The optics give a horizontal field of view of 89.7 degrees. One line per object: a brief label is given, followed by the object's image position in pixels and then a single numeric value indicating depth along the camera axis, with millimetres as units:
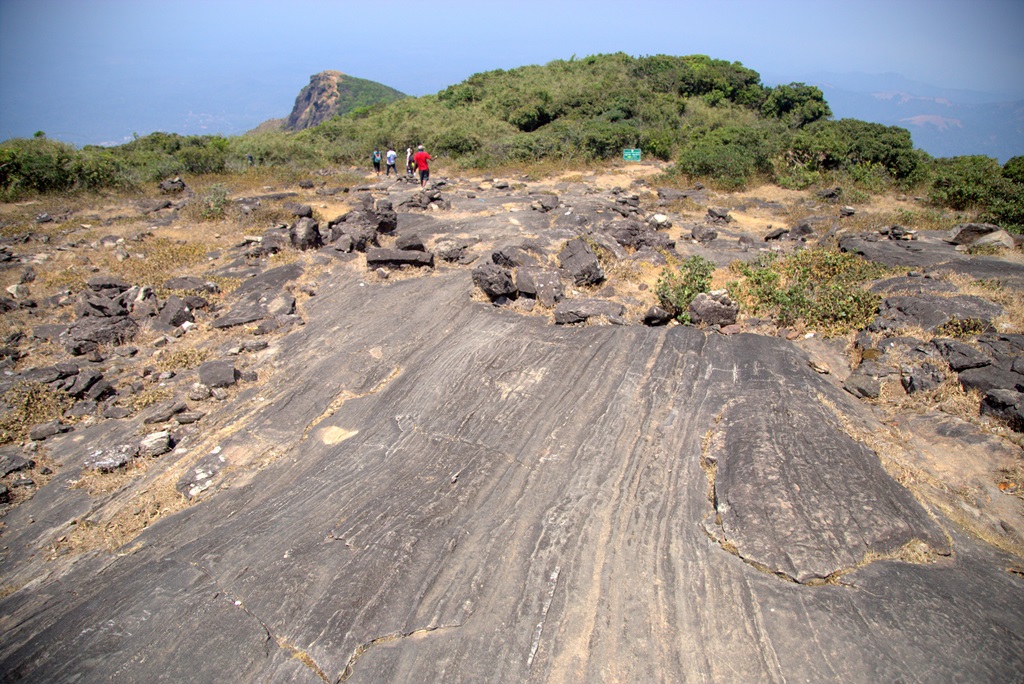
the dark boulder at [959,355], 6680
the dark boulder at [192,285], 11031
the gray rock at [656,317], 8648
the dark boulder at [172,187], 20047
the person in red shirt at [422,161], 19734
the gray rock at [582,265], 10203
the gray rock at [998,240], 11516
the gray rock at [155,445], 6508
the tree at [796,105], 31484
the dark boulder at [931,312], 7898
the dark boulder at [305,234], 13094
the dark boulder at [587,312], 8656
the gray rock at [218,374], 7805
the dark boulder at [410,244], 12375
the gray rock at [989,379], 6219
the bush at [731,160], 21531
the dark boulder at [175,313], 9820
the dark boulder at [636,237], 13016
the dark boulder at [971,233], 12219
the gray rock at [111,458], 6270
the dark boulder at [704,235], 14469
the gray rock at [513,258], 10562
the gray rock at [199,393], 7578
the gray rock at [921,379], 6527
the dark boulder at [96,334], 8922
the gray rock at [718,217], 17000
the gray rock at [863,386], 6660
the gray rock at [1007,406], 5754
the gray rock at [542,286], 9305
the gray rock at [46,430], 6965
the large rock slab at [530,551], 3932
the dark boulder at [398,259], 11625
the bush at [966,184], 16078
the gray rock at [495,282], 9531
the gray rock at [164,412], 7129
